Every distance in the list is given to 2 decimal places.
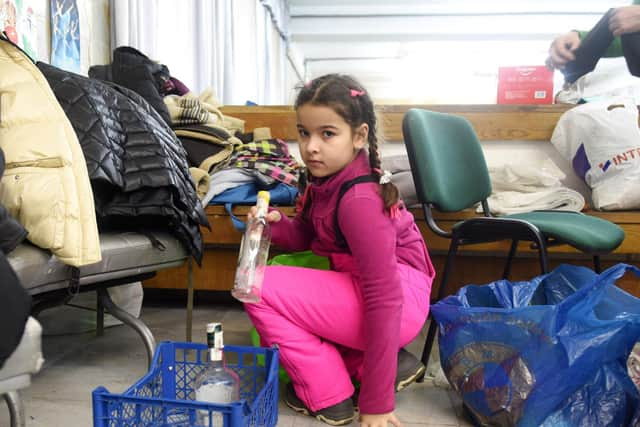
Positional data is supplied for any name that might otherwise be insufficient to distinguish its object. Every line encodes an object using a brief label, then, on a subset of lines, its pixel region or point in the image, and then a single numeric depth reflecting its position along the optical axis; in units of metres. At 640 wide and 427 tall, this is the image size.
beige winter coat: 0.95
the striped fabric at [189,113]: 1.99
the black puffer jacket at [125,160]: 1.13
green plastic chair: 1.30
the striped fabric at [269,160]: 1.93
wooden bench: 1.92
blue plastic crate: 0.76
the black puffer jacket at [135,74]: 1.78
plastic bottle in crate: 1.00
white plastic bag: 1.83
